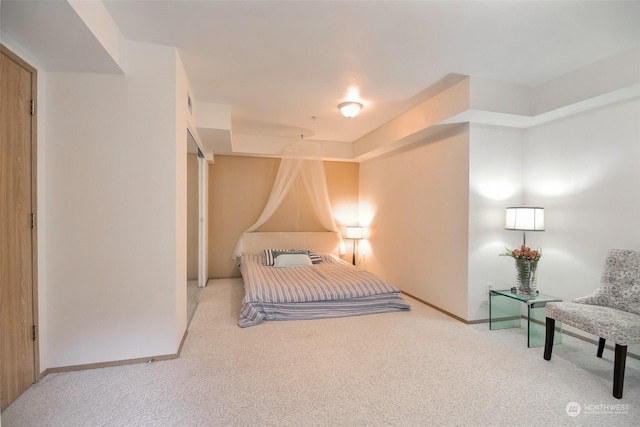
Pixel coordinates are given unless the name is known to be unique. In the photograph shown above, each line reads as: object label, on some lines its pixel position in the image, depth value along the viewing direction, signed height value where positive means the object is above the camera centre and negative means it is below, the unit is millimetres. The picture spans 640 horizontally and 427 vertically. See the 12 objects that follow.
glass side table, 2816 -1046
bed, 3383 -987
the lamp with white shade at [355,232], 5605 -415
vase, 2949 -633
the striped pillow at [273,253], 4883 -727
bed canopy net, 4863 +466
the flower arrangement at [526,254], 2904 -412
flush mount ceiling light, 3527 +1189
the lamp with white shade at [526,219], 2984 -73
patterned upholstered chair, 2008 -751
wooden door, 1802 -147
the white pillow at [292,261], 4794 -826
